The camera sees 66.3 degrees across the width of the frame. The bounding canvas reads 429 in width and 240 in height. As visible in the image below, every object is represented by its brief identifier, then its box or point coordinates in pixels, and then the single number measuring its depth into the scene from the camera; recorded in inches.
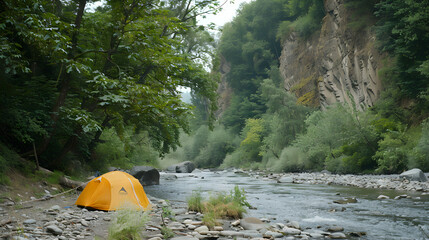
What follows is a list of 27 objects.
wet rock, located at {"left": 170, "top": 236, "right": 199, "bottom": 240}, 216.6
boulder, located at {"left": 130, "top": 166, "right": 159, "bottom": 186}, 687.7
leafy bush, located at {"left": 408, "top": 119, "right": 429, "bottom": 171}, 689.6
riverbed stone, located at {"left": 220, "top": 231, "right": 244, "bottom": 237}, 242.6
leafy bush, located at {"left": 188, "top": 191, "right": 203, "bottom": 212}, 337.4
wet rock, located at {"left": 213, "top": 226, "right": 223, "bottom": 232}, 257.3
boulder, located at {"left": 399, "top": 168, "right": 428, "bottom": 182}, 616.7
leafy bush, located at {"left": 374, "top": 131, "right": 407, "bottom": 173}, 748.6
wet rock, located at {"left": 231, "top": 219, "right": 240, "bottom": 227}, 278.5
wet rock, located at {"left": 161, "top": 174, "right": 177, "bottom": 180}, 950.7
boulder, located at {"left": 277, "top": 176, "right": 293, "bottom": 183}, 817.7
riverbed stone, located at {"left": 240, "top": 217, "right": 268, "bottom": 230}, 266.5
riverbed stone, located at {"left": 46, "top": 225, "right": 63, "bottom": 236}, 206.2
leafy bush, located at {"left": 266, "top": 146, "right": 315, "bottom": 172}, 1151.6
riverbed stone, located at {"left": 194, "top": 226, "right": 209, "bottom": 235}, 242.8
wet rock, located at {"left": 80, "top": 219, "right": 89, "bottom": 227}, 241.5
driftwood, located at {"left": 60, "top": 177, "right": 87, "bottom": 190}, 390.0
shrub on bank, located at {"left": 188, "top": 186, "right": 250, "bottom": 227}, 312.5
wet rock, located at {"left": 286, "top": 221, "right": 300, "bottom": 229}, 274.1
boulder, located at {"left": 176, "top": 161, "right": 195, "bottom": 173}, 1453.1
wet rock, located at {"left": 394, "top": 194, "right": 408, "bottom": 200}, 443.4
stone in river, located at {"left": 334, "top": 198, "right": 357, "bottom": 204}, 420.2
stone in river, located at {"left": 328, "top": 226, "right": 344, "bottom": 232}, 263.7
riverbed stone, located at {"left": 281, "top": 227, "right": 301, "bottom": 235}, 251.7
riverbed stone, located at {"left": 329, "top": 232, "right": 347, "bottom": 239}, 241.6
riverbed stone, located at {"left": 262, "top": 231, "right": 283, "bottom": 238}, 239.8
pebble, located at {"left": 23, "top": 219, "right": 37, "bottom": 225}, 217.8
